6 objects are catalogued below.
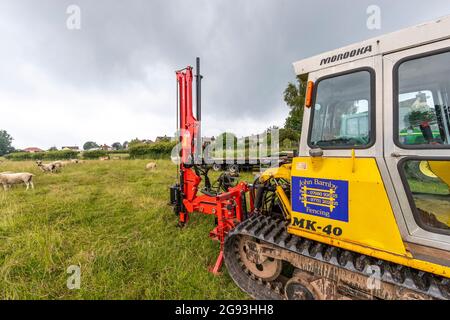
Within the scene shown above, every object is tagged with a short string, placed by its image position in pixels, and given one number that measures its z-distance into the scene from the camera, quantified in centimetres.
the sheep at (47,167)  1430
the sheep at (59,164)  1533
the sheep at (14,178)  921
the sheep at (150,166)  1680
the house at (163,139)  3650
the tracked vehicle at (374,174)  192
